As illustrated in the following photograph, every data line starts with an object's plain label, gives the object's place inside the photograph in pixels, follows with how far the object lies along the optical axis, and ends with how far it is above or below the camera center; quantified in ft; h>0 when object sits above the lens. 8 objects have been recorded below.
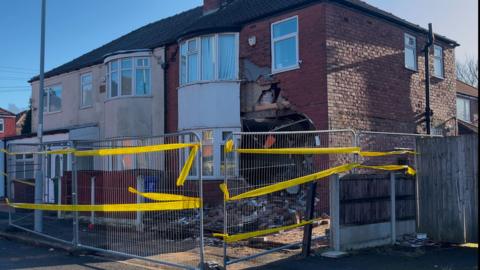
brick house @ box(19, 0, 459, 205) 46.44 +8.74
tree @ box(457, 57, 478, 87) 165.34 +27.53
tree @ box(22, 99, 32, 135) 120.08 +8.39
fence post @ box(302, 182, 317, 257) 27.91 -3.27
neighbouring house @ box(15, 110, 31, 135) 153.40 +11.94
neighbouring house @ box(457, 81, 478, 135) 83.61 +8.80
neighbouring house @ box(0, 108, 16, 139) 157.89 +11.61
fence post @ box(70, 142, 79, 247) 31.17 -2.27
